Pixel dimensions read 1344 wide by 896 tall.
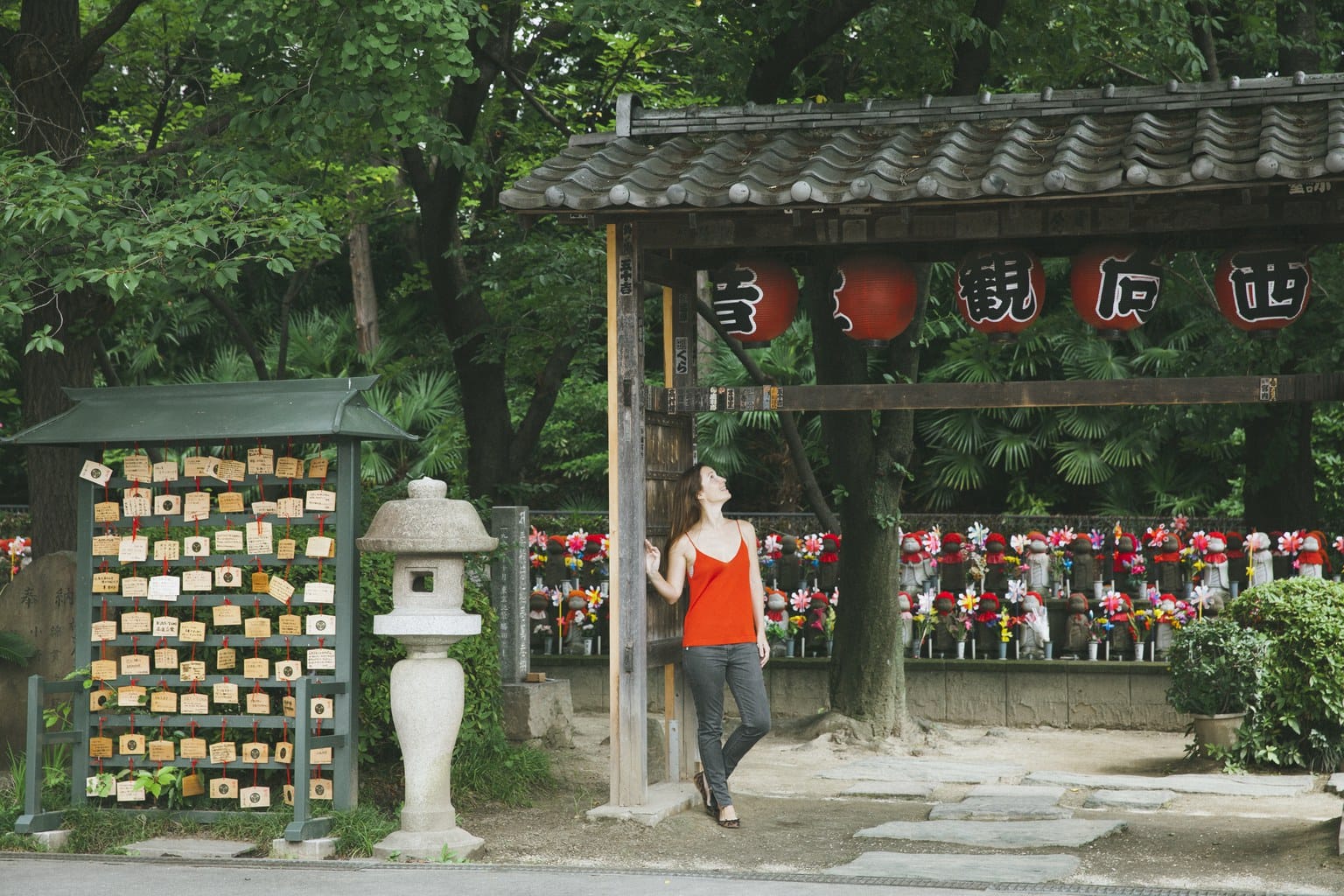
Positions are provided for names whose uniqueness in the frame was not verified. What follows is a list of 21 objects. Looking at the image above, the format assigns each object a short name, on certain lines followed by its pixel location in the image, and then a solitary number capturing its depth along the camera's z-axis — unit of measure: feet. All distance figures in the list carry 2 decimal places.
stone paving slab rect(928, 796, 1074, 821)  27.66
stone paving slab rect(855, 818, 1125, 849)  24.94
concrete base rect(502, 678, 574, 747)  33.27
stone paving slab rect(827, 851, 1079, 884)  21.62
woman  25.90
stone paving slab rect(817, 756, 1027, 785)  32.83
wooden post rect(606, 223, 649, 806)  25.82
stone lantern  23.81
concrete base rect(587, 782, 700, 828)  25.48
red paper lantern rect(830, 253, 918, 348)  25.53
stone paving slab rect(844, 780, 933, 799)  30.96
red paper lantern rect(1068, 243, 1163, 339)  24.26
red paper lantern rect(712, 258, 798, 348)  26.23
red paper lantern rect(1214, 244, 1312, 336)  23.35
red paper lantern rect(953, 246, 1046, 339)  24.73
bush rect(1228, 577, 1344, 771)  31.17
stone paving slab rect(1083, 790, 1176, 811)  28.81
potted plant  32.22
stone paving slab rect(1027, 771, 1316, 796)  29.96
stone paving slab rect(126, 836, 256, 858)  23.50
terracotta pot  33.19
